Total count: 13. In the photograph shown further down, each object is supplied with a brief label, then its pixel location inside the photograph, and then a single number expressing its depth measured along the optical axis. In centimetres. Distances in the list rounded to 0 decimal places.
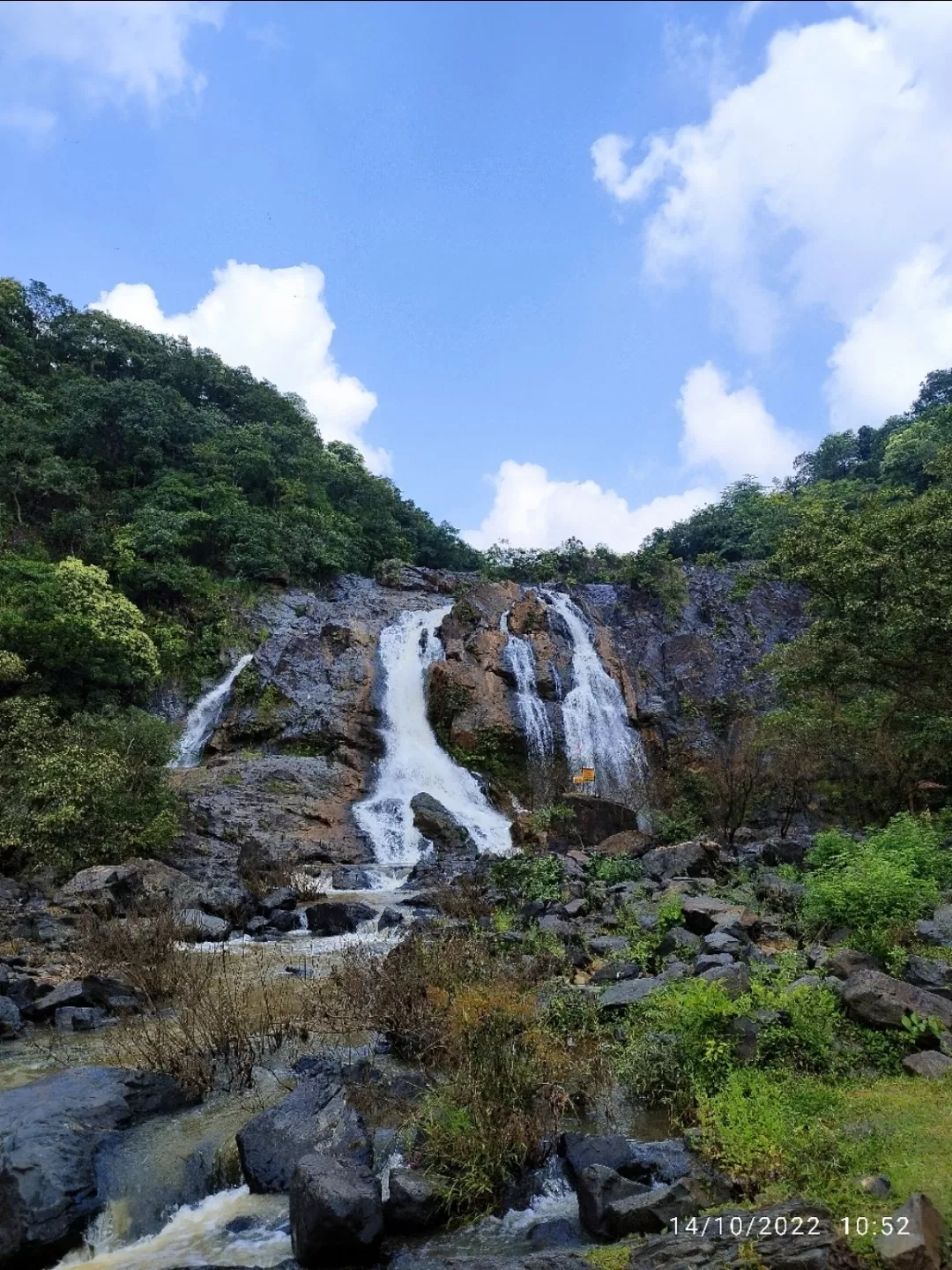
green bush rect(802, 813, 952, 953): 705
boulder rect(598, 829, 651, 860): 1631
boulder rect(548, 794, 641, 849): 1895
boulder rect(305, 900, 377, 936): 1205
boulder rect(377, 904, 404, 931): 1188
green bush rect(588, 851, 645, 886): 1350
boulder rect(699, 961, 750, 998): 606
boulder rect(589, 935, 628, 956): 873
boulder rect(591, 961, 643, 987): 755
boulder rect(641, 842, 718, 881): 1339
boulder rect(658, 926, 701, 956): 789
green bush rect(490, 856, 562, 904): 1213
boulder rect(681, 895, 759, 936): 847
